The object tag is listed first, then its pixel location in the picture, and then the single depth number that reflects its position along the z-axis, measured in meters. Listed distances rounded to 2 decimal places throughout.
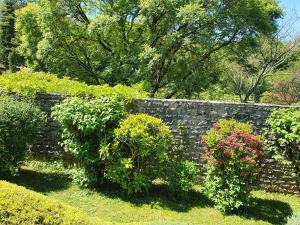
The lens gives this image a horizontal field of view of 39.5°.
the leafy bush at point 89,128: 8.60
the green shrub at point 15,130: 8.63
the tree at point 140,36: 15.00
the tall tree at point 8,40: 30.55
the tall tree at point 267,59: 21.45
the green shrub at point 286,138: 8.21
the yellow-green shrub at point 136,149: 8.29
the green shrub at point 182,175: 8.51
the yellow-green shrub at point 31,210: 3.29
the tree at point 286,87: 27.52
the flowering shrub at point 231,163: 8.04
